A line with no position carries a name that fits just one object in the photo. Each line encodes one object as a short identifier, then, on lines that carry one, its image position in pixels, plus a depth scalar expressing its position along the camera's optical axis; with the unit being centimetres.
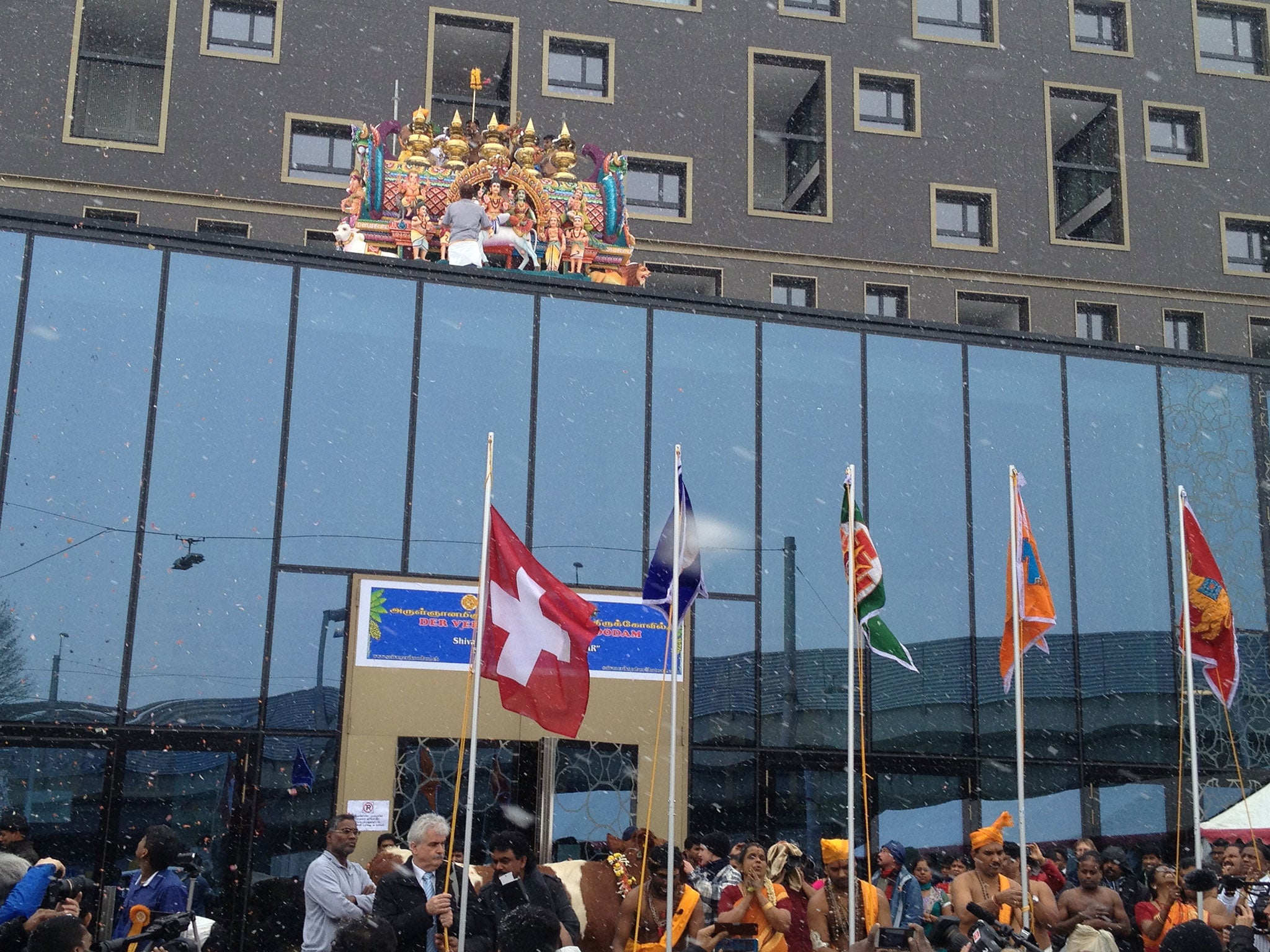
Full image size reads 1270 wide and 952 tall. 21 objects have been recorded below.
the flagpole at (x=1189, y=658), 1287
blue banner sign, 1872
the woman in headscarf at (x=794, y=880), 1095
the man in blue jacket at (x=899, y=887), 1395
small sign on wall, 1788
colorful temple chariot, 2184
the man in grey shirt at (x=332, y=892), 938
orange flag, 1445
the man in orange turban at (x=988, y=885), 1143
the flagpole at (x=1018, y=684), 1165
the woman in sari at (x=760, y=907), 1059
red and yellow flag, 1471
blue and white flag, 1363
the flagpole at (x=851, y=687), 1076
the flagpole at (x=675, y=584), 1221
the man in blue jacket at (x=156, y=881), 916
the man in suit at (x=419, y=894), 860
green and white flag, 1364
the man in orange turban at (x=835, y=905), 1106
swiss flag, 1165
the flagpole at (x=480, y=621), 1061
